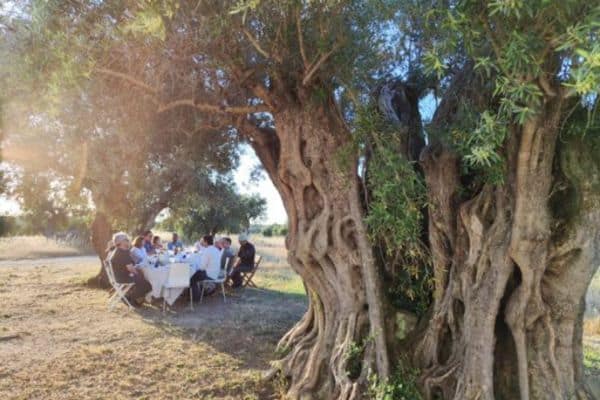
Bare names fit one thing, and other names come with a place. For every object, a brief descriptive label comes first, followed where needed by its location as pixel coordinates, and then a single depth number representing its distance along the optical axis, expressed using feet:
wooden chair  37.40
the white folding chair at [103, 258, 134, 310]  28.25
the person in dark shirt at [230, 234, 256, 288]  35.78
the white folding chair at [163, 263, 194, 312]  28.63
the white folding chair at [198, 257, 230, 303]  31.71
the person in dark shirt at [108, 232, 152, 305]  27.84
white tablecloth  28.91
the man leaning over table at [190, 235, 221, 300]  31.63
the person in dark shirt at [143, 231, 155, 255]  38.81
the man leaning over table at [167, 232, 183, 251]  47.09
